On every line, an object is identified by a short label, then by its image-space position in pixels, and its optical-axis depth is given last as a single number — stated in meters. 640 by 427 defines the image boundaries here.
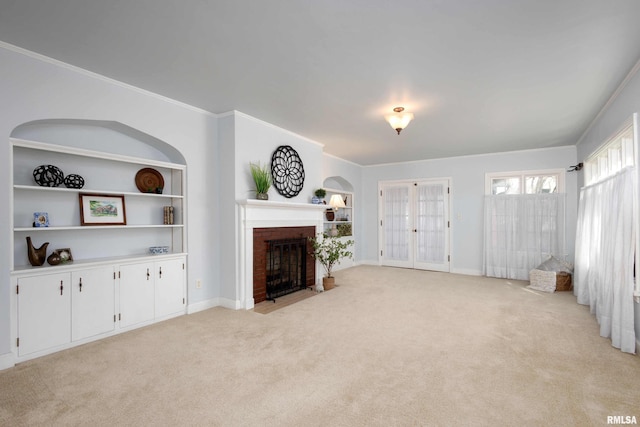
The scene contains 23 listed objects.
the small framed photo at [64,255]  2.92
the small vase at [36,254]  2.73
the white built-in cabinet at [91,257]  2.68
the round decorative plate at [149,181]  3.67
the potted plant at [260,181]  4.16
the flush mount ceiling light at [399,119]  3.78
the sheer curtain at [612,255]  2.81
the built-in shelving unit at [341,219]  6.92
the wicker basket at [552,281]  5.07
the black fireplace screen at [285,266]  4.57
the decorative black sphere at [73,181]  2.97
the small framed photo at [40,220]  2.79
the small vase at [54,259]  2.80
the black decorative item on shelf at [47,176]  2.83
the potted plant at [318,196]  5.38
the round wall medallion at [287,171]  4.63
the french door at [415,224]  6.94
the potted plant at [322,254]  5.28
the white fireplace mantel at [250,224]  4.02
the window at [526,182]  5.87
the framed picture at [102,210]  3.18
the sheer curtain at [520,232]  5.74
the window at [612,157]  3.09
